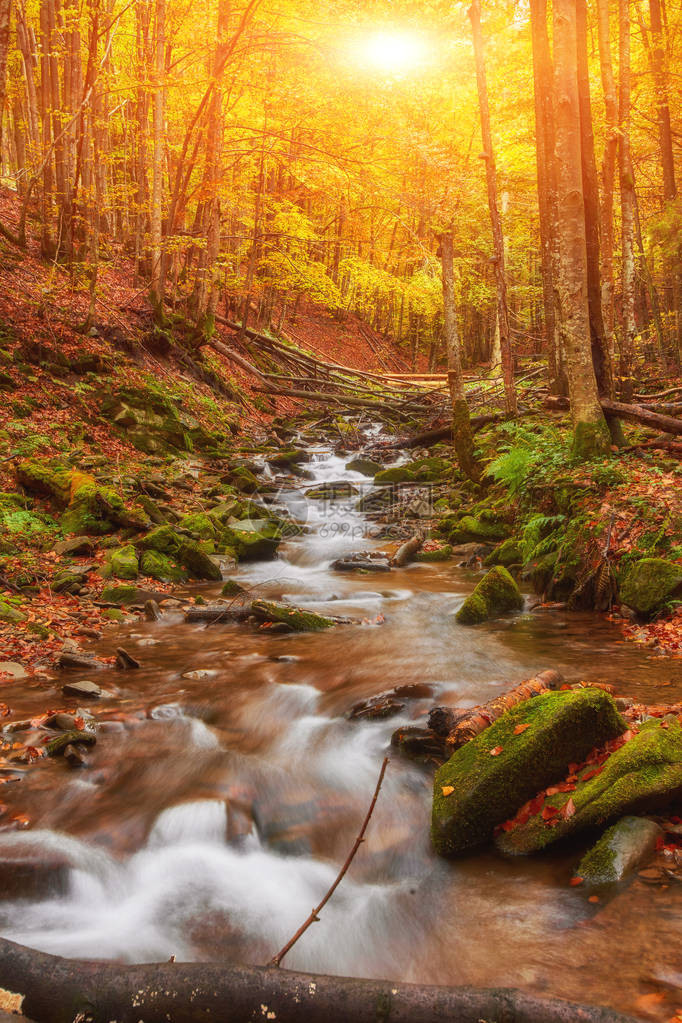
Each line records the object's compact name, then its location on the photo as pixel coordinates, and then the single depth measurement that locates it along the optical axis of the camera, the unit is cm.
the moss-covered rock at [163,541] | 937
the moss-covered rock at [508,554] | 927
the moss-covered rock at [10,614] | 663
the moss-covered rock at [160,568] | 912
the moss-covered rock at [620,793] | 307
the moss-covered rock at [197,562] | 957
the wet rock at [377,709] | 535
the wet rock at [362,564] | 1070
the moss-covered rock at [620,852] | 293
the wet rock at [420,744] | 452
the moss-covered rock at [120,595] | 805
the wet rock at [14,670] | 573
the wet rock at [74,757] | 446
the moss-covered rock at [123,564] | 866
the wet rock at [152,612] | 788
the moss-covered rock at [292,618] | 788
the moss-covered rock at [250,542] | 1102
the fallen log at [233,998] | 179
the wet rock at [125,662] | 626
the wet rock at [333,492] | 1474
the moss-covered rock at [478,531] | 1075
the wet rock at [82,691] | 545
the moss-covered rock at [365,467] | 1633
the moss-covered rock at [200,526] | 1065
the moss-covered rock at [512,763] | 345
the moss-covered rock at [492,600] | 772
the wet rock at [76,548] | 864
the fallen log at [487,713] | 426
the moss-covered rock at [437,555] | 1078
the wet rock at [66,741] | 454
